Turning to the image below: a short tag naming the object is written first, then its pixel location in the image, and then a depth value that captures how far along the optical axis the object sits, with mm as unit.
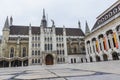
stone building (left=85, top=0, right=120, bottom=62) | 21470
